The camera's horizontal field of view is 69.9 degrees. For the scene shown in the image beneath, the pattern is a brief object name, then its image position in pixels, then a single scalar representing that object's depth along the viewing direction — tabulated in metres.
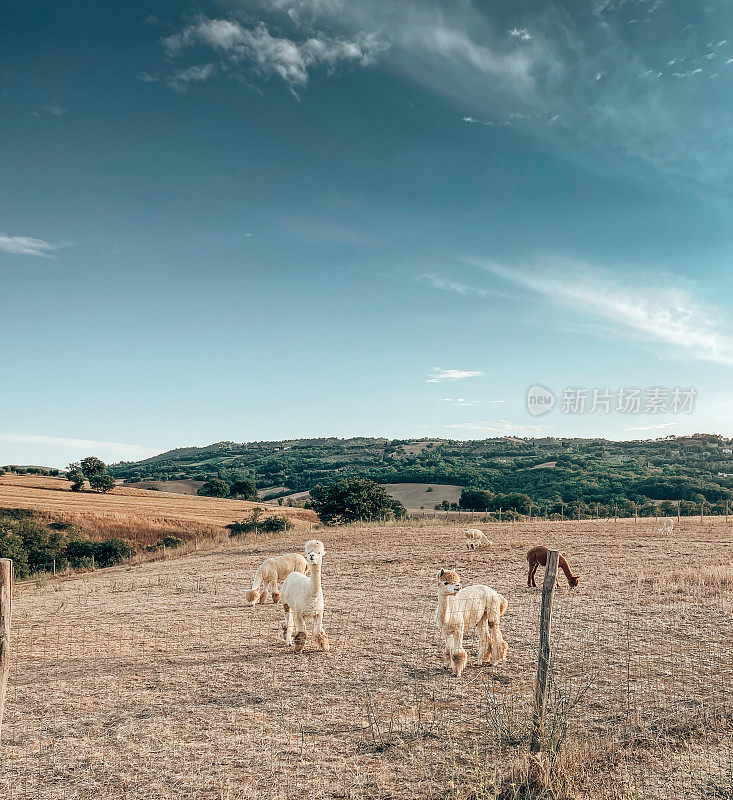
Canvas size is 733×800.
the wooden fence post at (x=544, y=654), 6.02
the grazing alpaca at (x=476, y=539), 24.06
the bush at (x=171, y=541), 52.94
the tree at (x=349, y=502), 44.72
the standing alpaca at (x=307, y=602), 9.72
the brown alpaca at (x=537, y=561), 15.53
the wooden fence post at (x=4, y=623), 5.52
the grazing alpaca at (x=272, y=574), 14.17
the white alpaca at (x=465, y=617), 8.74
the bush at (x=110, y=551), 43.06
